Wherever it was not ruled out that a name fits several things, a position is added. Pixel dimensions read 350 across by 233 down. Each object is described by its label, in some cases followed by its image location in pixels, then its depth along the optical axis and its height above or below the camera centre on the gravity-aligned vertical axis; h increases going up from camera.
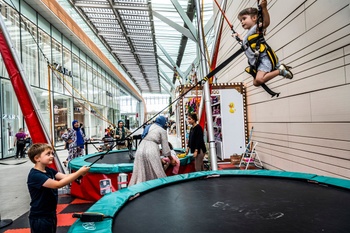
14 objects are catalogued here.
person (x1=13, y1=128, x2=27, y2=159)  7.78 -0.32
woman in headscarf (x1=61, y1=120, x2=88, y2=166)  5.29 -0.21
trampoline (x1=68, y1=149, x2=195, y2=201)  3.47 -0.69
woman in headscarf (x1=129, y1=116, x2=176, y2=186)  2.91 -0.33
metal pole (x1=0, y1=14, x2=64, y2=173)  3.19 +0.74
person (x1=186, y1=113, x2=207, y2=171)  3.94 -0.30
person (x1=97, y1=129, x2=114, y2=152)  7.88 -0.40
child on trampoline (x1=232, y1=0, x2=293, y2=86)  2.32 +0.63
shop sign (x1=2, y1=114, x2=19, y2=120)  7.86 +0.55
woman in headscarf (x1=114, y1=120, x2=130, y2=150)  7.23 -0.12
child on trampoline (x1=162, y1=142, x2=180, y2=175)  3.55 -0.56
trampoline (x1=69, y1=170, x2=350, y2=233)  1.50 -0.64
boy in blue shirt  1.63 -0.39
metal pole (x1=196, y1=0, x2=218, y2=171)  3.66 +0.37
